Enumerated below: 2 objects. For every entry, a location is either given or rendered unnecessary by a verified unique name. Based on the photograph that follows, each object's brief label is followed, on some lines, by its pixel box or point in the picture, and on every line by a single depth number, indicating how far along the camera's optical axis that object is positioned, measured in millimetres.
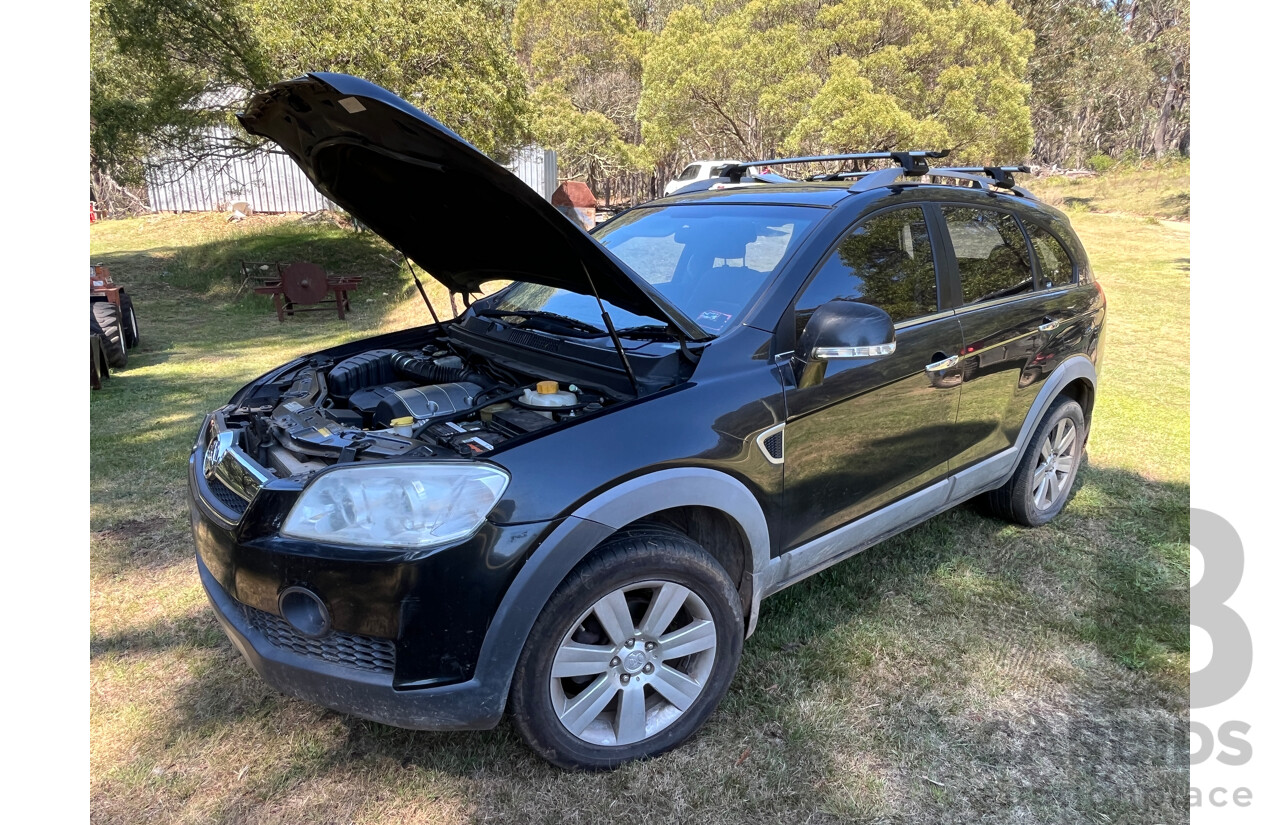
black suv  2037
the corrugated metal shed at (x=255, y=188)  18922
